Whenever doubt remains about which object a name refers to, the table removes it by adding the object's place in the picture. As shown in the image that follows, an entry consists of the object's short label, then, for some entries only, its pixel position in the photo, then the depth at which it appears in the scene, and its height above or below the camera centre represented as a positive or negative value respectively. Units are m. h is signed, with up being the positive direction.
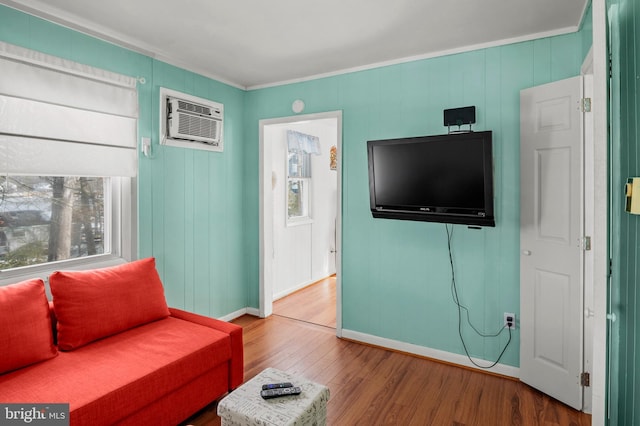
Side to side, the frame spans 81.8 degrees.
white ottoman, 1.62 -0.91
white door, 2.34 -0.21
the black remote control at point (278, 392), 1.76 -0.88
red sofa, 1.77 -0.82
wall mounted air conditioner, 3.21 +0.82
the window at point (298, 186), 5.05 +0.34
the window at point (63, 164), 2.28 +0.32
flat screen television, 2.45 +0.22
